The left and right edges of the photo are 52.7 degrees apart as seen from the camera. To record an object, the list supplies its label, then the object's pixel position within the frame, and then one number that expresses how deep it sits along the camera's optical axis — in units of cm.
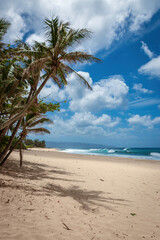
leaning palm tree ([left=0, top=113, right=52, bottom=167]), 888
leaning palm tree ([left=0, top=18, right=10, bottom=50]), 737
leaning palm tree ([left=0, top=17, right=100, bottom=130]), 643
